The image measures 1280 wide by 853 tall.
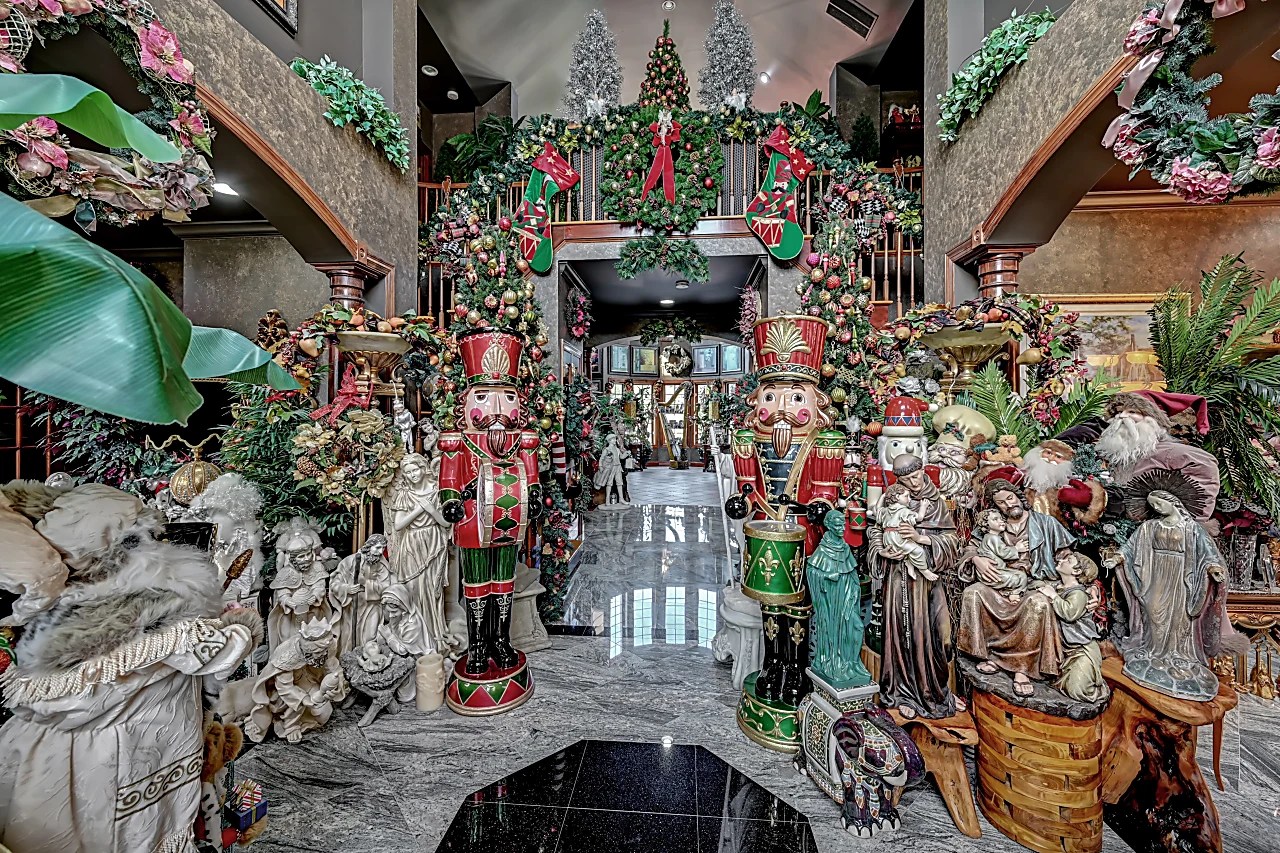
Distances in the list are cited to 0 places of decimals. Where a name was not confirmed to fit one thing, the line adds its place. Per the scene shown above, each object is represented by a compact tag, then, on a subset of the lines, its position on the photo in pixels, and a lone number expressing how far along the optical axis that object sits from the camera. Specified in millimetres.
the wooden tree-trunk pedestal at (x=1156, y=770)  1750
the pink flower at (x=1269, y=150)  1981
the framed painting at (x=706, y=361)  13548
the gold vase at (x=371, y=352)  3037
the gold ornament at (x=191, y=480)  2893
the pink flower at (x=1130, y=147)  2461
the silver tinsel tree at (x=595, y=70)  6586
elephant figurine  1873
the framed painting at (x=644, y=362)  13854
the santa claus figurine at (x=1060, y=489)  2039
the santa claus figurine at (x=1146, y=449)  1838
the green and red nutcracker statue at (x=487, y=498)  2748
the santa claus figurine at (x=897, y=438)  2480
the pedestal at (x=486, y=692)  2738
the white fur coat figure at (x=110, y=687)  1191
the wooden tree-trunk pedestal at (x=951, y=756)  1931
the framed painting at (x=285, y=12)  3842
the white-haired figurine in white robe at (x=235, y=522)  2729
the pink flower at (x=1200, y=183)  2162
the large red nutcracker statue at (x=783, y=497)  2469
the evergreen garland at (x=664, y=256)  5160
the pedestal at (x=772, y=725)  2430
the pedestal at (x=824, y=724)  2125
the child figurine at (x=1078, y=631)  1789
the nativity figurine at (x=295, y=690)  2443
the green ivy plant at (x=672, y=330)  8797
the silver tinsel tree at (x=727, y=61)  6238
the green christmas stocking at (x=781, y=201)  5012
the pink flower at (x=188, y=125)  2289
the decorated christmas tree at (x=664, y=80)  5722
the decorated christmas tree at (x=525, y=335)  3580
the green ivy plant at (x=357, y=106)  3920
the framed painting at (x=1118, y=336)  4777
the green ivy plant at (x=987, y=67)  3529
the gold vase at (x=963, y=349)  3059
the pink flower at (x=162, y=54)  2203
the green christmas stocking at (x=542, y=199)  5082
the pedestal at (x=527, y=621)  3547
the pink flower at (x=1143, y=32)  2312
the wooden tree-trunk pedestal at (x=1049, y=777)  1765
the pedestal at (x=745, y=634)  2959
